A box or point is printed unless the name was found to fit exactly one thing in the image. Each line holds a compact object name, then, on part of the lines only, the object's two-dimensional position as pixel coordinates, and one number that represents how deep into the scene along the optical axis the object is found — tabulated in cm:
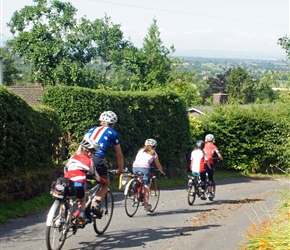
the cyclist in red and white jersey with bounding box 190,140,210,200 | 1553
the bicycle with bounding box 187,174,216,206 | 1526
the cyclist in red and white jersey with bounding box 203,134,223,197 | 1652
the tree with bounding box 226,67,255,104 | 8275
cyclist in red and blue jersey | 973
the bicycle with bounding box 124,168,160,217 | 1232
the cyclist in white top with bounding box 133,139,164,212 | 1284
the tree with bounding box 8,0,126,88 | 3366
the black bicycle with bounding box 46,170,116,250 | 823
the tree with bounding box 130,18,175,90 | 3397
